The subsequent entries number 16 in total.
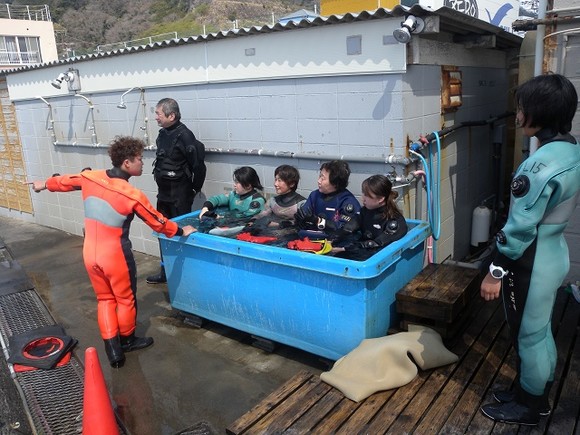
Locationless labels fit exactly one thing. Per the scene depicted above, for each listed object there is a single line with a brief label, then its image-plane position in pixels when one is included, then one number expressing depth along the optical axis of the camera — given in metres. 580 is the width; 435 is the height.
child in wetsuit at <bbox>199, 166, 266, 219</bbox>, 4.76
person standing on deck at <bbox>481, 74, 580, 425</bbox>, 2.24
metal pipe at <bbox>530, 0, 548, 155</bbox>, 3.85
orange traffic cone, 2.82
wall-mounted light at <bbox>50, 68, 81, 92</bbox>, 6.71
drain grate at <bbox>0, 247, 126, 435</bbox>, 3.24
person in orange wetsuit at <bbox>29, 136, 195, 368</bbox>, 3.74
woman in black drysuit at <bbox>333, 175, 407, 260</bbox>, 3.61
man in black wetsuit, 5.04
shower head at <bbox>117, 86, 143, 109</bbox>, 5.98
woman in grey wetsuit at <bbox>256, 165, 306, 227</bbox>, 4.37
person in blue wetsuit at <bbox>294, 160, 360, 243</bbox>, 3.92
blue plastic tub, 3.33
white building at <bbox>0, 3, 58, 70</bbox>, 35.44
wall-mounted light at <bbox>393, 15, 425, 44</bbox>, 3.70
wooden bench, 3.27
